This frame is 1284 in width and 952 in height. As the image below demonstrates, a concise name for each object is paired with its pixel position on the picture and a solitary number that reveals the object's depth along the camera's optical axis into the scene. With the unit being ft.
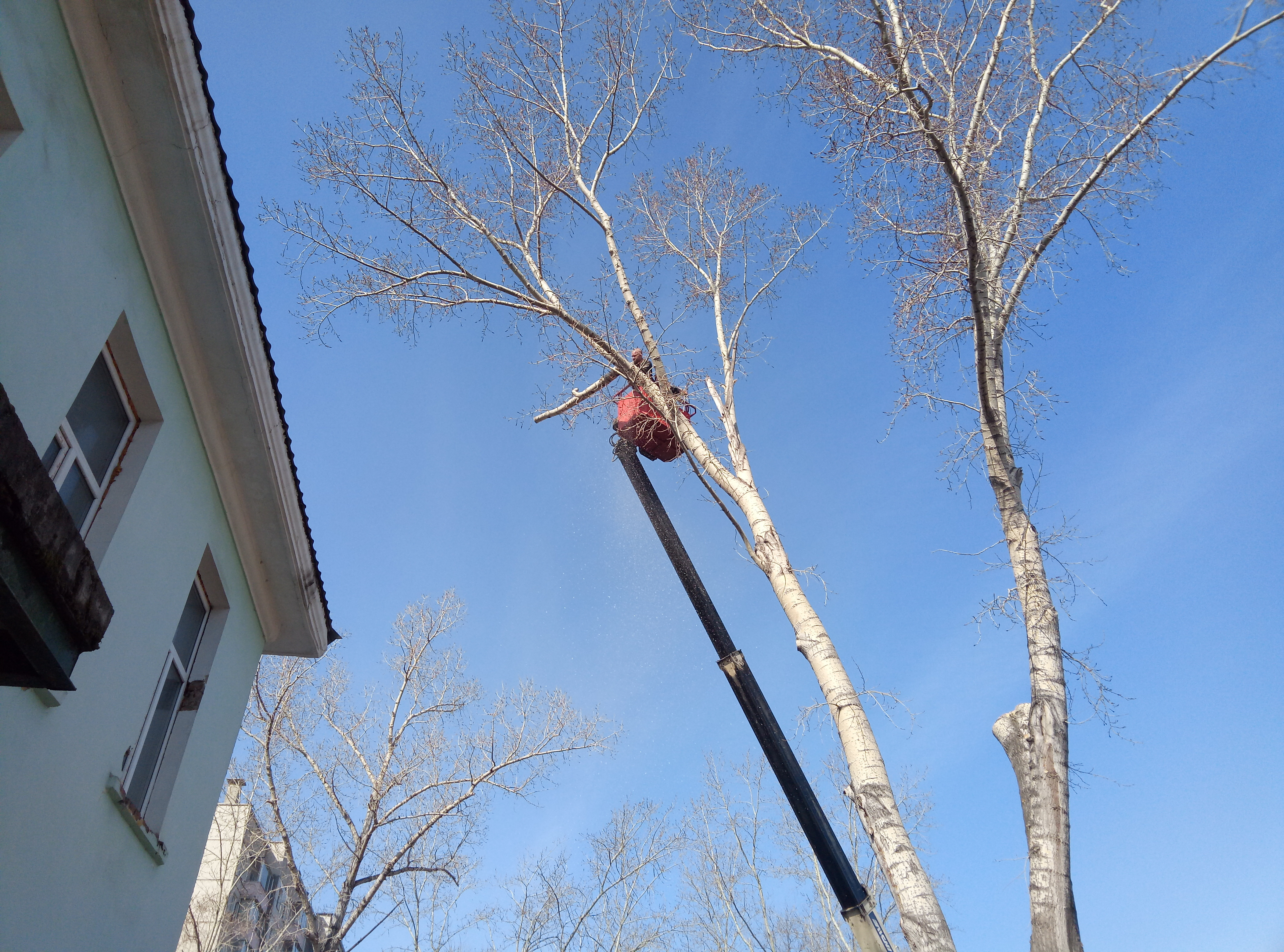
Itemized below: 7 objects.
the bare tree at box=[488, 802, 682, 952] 56.24
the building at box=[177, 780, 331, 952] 48.08
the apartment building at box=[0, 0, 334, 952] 11.64
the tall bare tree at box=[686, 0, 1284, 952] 13.03
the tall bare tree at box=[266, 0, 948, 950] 15.16
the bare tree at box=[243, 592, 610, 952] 44.98
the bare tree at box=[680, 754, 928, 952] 61.00
